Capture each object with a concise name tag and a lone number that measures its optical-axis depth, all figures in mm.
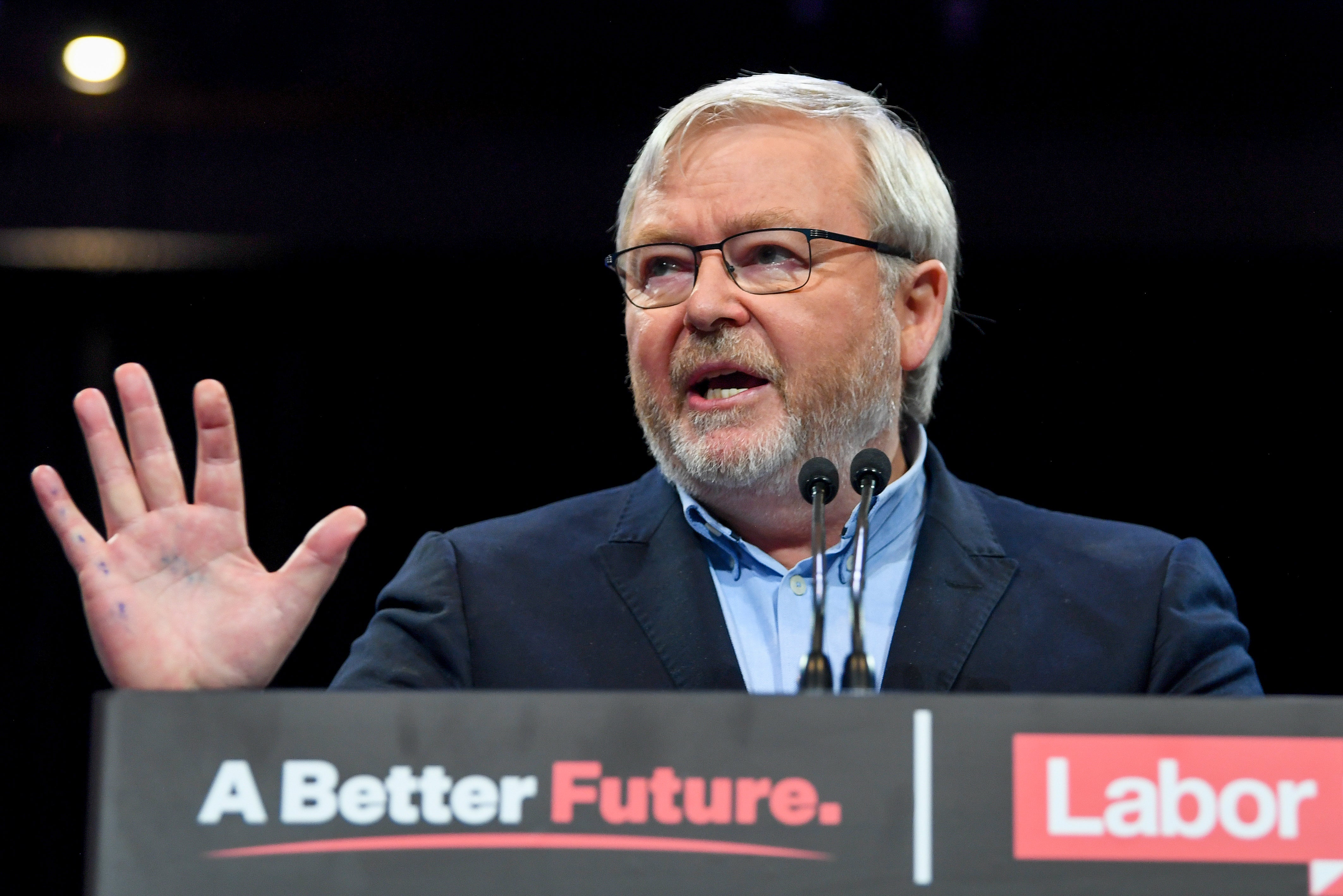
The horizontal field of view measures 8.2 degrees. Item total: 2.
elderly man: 5556
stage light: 5959
